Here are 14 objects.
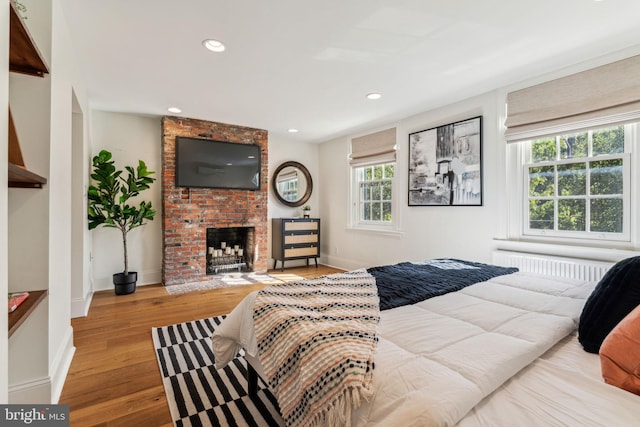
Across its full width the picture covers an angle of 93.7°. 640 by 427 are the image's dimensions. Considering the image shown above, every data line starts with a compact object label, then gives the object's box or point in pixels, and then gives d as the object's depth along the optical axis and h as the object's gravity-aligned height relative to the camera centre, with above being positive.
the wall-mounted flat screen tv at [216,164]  4.30 +0.75
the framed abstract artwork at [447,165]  3.33 +0.59
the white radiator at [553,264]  2.47 -0.45
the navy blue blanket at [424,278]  1.73 -0.46
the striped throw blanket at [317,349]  0.94 -0.50
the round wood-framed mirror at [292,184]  5.38 +0.55
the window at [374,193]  4.61 +0.33
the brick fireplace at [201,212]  4.22 +0.01
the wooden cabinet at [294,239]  5.10 -0.44
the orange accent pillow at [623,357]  0.92 -0.45
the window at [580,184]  2.47 +0.27
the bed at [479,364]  0.82 -0.51
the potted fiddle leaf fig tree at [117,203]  3.53 +0.12
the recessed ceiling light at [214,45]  2.29 +1.31
